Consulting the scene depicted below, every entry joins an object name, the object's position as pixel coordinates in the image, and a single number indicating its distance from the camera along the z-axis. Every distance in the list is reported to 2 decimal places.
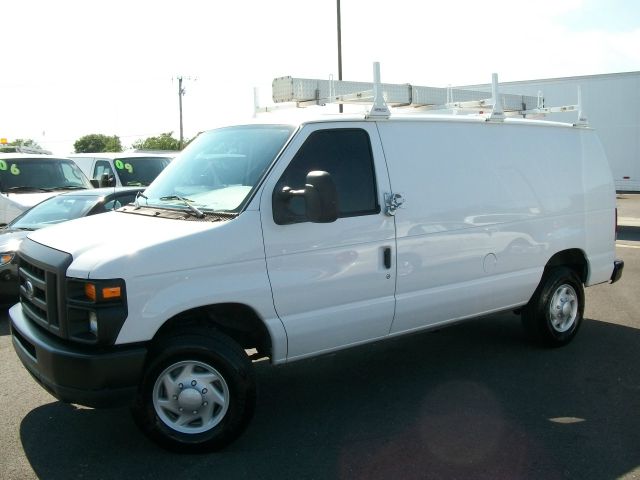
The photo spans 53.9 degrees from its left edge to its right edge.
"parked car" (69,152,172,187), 14.02
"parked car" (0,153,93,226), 10.93
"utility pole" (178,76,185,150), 52.49
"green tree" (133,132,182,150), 63.92
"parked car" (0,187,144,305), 7.99
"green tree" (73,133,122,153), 71.56
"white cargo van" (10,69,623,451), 3.66
